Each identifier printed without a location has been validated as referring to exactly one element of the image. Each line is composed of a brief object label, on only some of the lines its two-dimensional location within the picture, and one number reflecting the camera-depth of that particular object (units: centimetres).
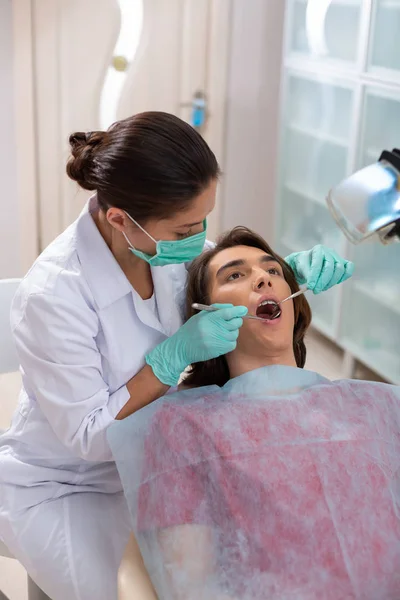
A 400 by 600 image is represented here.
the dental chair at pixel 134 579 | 116
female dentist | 131
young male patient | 119
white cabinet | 286
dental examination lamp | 94
